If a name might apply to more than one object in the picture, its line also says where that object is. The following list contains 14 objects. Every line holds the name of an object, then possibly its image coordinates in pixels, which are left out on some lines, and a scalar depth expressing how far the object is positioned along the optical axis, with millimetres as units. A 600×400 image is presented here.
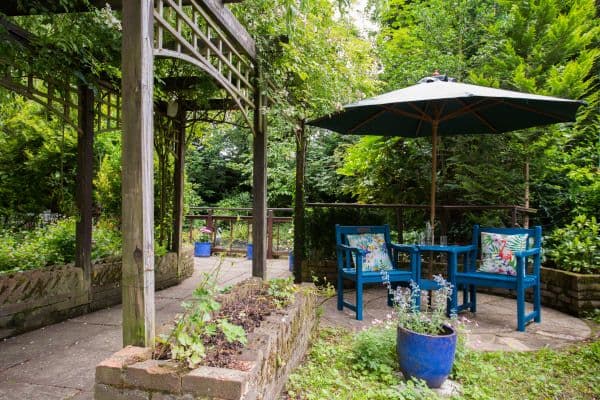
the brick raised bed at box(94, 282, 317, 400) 1448
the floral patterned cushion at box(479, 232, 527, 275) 3594
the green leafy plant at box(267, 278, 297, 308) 2551
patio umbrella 3033
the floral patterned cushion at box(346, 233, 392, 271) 3812
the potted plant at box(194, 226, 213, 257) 7527
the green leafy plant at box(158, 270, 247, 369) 1556
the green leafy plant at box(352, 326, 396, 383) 2398
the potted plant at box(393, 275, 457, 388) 2160
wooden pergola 1692
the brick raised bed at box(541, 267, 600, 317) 3730
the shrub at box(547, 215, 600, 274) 3893
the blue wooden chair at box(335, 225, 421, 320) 3471
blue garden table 3385
